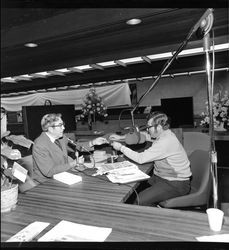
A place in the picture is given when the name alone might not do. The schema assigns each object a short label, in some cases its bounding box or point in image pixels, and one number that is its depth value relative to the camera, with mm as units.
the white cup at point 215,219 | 957
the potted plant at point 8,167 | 1053
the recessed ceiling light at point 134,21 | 2055
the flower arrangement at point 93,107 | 4492
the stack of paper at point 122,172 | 1635
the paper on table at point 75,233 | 915
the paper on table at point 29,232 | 898
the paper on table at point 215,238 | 896
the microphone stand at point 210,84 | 1037
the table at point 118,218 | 934
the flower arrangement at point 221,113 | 3701
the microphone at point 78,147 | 2478
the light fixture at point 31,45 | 2514
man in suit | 1900
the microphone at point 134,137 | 2385
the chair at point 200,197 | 1728
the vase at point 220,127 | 3862
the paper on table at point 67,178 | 1660
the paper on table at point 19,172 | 1155
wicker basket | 1089
